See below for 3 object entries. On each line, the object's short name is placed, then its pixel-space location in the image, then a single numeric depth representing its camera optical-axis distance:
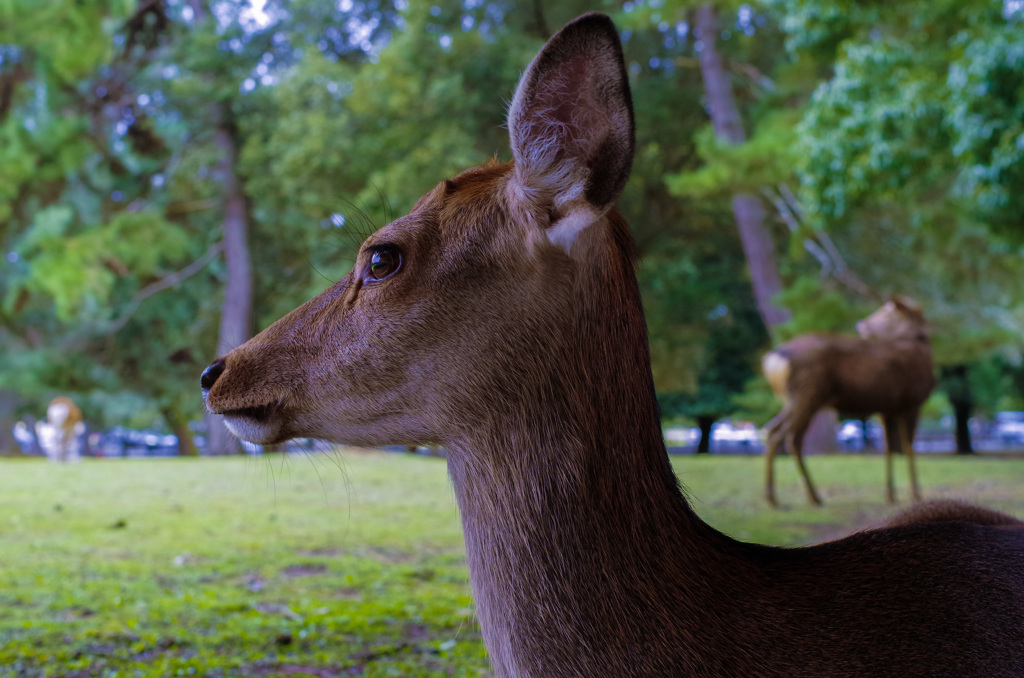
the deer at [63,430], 8.47
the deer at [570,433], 1.02
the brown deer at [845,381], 5.20
